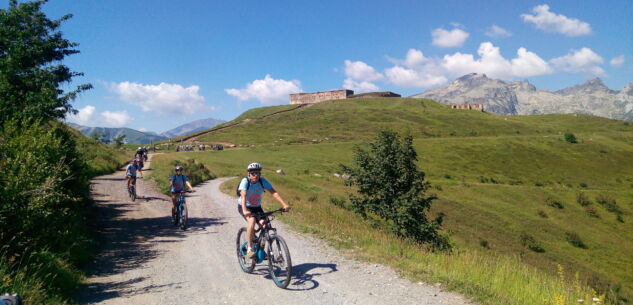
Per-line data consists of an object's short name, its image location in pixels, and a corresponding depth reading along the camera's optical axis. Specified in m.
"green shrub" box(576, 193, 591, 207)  52.82
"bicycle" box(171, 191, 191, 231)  14.83
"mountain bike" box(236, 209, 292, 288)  7.68
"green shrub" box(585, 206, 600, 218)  48.41
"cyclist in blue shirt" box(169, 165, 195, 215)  15.10
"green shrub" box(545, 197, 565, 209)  50.31
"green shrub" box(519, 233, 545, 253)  33.88
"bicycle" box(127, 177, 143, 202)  21.38
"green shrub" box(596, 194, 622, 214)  51.49
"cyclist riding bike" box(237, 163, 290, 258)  8.17
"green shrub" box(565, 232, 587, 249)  36.84
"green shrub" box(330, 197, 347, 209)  30.28
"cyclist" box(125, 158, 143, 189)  20.94
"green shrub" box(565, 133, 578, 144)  105.25
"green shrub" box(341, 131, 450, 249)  23.08
